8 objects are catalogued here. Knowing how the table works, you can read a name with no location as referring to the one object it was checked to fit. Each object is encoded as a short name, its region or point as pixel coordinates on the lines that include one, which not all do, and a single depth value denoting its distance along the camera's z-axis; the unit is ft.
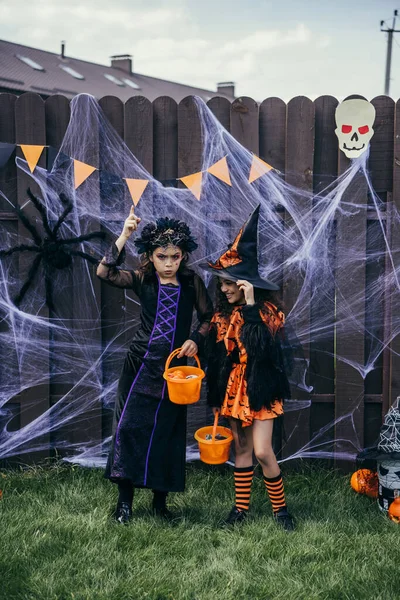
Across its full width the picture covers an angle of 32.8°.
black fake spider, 14.15
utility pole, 96.22
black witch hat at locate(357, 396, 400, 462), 12.69
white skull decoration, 13.79
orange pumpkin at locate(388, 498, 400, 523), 12.22
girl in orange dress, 11.73
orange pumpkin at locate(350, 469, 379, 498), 13.39
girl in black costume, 12.02
